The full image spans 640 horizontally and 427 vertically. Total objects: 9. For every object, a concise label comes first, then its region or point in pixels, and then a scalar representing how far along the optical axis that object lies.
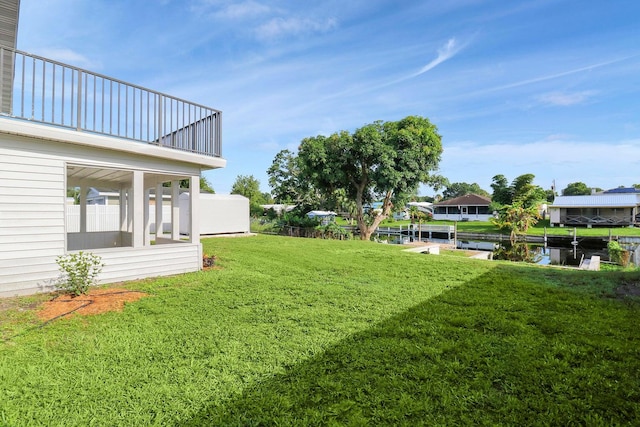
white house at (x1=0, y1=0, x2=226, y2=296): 4.60
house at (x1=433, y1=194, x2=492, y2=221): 38.12
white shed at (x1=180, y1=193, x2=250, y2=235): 16.20
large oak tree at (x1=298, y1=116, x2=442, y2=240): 15.92
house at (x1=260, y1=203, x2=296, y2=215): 25.46
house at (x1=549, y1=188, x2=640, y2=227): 26.70
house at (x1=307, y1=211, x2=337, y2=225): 22.83
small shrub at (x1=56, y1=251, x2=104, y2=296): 4.73
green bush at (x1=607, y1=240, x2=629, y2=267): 11.96
